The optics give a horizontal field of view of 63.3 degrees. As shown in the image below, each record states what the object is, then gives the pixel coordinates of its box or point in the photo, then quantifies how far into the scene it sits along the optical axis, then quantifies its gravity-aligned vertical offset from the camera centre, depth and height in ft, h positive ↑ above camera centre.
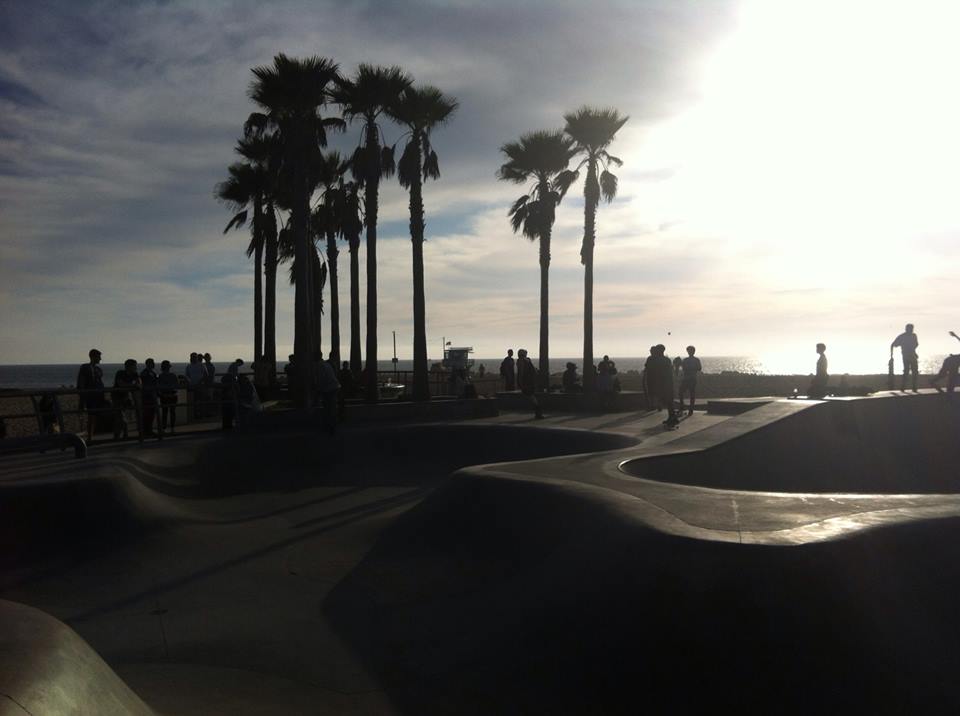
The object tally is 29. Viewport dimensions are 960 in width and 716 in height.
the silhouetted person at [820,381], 57.26 -0.44
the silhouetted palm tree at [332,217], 105.09 +22.93
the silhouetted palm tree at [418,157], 79.41 +23.82
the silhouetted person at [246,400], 54.80 -0.92
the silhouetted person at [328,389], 51.90 -0.26
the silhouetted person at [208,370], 60.80 +1.39
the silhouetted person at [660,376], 56.03 +0.18
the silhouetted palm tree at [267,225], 99.55 +21.11
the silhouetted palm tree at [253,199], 102.06 +25.83
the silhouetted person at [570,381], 89.15 -0.09
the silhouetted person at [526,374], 70.59 +0.63
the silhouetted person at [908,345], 57.06 +2.10
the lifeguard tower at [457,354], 206.31 +7.79
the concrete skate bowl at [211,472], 28.99 -4.56
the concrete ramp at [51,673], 10.40 -4.06
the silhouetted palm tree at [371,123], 80.12 +27.58
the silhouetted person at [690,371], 62.85 +0.56
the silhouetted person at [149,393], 51.08 -0.29
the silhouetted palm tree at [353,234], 104.99 +20.57
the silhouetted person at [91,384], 45.37 +0.36
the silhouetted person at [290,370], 74.89 +1.58
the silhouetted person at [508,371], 87.56 +1.13
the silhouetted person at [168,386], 52.16 +0.01
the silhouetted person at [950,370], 50.42 +0.17
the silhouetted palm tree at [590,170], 96.37 +27.03
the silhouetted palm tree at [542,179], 103.45 +27.49
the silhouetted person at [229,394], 55.29 -0.50
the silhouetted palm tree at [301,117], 67.15 +23.87
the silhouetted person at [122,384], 49.47 +0.33
